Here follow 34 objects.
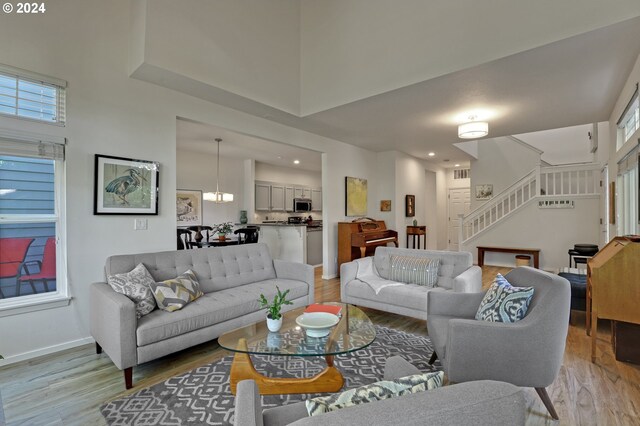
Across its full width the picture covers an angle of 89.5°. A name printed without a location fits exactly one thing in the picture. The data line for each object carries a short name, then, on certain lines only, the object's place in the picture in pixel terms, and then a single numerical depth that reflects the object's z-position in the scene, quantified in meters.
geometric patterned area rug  1.97
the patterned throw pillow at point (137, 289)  2.55
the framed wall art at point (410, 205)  7.36
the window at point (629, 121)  3.06
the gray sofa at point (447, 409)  0.68
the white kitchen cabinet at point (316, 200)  10.23
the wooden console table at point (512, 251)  6.73
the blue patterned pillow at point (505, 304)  2.02
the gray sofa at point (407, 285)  3.16
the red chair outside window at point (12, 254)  2.70
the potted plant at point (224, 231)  5.82
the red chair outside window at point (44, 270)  2.81
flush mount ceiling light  4.55
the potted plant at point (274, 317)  2.29
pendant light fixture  6.85
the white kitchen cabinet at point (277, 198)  8.80
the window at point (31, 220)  2.71
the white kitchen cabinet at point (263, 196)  8.40
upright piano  5.90
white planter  2.30
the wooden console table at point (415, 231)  7.57
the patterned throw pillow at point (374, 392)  0.86
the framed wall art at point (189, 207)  7.16
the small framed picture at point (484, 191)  8.45
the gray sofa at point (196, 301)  2.32
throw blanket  3.55
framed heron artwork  3.15
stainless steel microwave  9.30
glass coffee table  2.02
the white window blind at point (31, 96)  2.65
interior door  10.00
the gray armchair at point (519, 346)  1.86
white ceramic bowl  2.18
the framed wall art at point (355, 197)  6.39
